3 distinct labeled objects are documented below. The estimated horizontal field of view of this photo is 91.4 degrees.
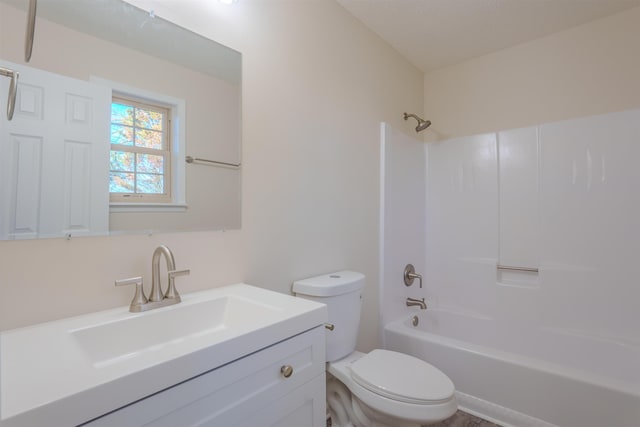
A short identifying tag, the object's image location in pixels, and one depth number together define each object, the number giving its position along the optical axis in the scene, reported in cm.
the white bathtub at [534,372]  146
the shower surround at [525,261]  167
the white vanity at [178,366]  55
